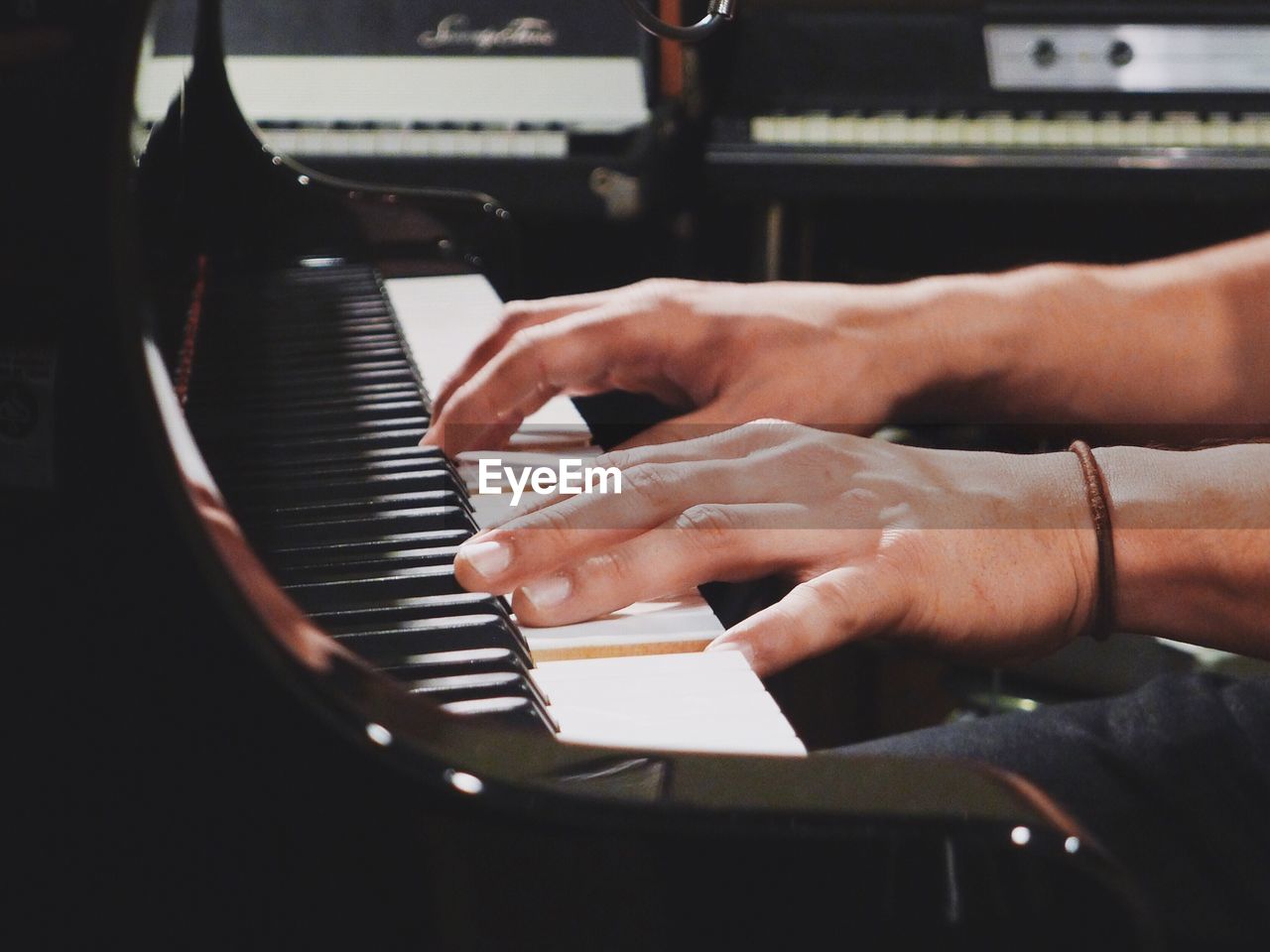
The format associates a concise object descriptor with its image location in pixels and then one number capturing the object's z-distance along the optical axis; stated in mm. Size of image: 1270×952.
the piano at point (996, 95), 1817
